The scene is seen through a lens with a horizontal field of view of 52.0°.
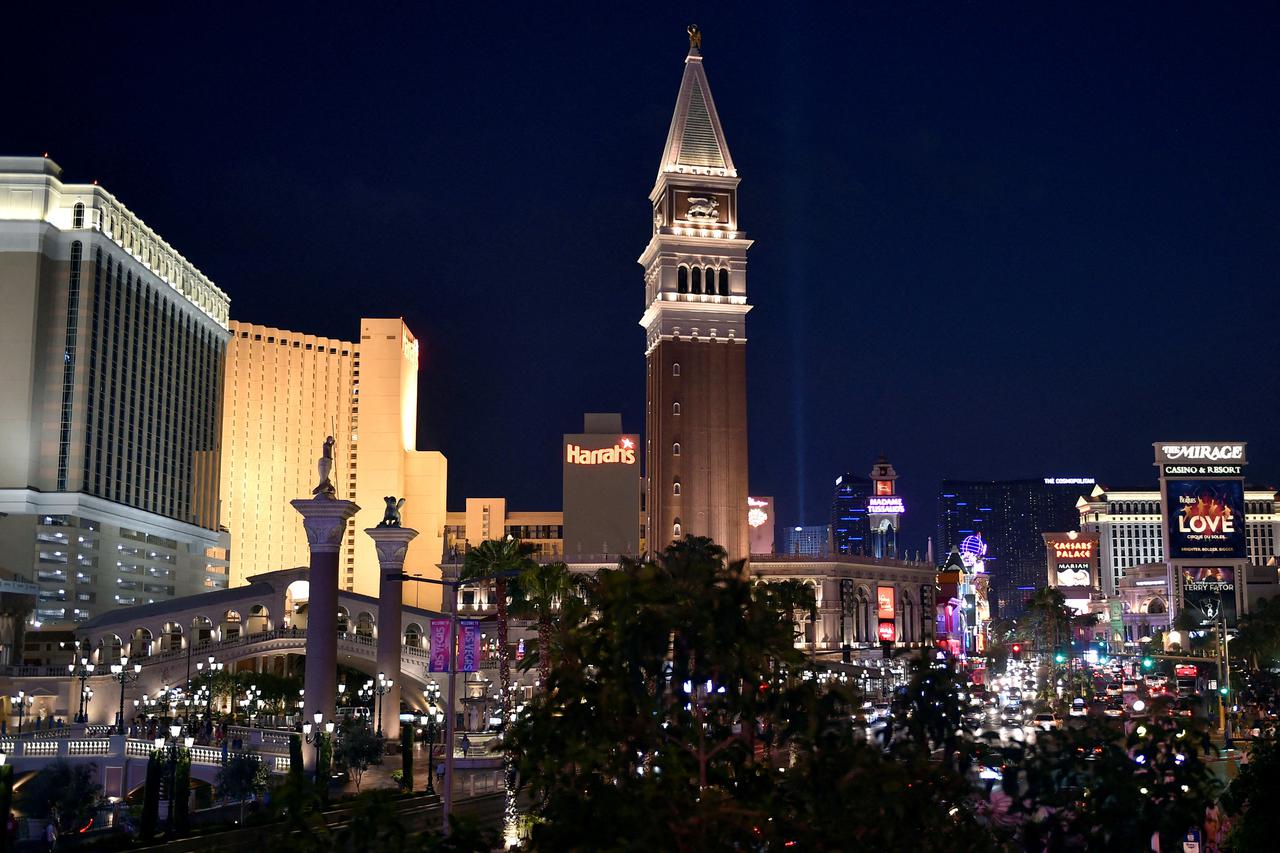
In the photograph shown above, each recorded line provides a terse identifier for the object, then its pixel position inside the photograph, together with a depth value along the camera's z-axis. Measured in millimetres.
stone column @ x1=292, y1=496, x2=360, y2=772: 55844
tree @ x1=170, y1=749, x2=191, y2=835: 43219
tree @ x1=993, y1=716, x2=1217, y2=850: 14812
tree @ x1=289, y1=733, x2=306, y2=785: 45531
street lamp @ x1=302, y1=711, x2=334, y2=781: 54119
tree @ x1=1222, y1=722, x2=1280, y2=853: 26859
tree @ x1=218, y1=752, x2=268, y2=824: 46250
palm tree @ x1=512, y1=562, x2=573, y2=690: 73250
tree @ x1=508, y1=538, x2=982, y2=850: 14609
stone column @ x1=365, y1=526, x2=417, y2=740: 66438
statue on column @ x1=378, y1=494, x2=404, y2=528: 66750
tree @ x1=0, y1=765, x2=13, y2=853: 35875
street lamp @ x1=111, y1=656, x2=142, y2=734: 66000
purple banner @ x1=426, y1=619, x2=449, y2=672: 44031
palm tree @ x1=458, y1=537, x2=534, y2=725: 72500
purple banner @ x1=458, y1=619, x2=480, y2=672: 48594
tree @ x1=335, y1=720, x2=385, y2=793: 54250
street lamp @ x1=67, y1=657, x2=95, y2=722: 75625
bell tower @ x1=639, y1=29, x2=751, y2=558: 125500
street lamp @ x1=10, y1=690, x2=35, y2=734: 71000
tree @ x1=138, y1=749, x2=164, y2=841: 40519
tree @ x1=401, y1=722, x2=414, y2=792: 54906
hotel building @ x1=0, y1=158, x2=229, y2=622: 110125
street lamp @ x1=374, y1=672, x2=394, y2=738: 69188
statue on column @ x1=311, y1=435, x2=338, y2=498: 57062
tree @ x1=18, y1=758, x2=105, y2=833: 43500
